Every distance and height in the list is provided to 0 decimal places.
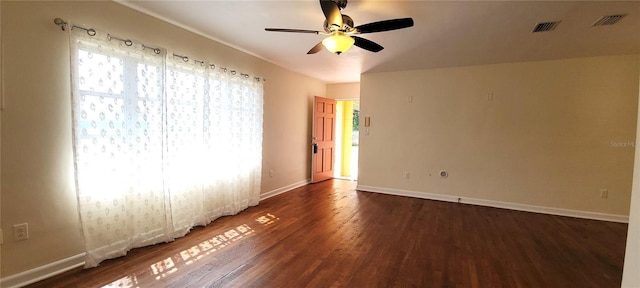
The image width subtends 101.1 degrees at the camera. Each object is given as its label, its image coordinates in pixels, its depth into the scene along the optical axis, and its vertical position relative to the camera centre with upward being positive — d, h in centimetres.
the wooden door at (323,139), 584 -27
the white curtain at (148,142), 226 -20
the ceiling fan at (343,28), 209 +86
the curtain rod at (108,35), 210 +77
